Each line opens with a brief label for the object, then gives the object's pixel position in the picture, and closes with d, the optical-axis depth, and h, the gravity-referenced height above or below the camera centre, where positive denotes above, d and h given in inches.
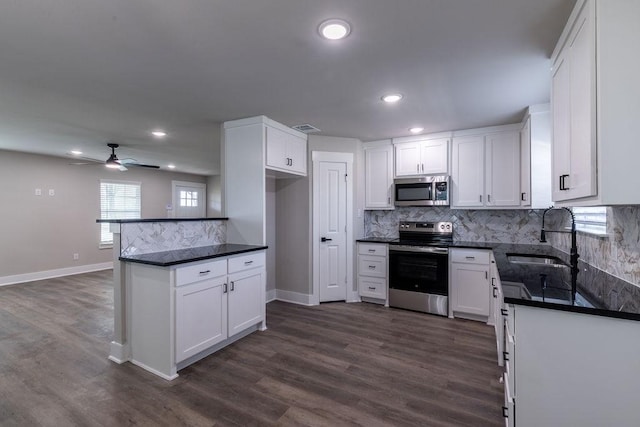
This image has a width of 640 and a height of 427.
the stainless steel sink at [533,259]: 108.3 -17.8
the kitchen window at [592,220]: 86.6 -2.4
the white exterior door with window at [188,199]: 332.8 +16.6
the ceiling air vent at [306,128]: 148.6 +43.8
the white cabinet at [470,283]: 137.7 -33.9
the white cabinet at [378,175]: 172.2 +22.6
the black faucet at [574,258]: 80.5 -13.2
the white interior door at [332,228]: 166.2 -8.7
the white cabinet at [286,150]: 138.4 +32.0
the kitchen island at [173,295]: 93.3 -28.4
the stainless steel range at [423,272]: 146.8 -30.6
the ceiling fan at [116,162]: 189.0 +34.4
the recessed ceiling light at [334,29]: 68.3 +44.1
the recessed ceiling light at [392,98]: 109.7 +43.7
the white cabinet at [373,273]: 163.2 -33.7
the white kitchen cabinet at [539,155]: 118.8 +23.3
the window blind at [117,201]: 265.2 +11.4
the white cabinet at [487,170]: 142.0 +21.6
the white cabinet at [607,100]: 49.8 +19.8
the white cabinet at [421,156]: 158.2 +31.3
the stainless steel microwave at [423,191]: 156.4 +11.9
